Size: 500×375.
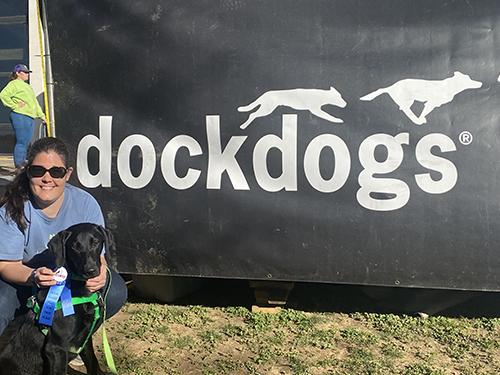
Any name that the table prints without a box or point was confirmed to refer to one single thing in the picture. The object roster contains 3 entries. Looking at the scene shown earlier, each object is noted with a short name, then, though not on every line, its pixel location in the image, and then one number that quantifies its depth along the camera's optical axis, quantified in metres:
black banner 3.13
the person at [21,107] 7.40
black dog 2.36
